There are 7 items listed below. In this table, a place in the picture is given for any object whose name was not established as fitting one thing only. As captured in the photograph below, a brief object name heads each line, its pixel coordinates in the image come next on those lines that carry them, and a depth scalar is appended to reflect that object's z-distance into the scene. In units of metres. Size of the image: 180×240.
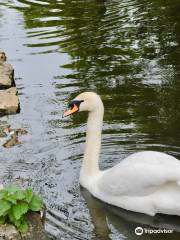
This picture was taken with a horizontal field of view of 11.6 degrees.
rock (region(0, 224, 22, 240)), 7.26
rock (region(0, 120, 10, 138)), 11.17
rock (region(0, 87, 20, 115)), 12.18
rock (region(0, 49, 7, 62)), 15.18
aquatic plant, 7.34
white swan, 7.98
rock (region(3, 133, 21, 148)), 10.63
